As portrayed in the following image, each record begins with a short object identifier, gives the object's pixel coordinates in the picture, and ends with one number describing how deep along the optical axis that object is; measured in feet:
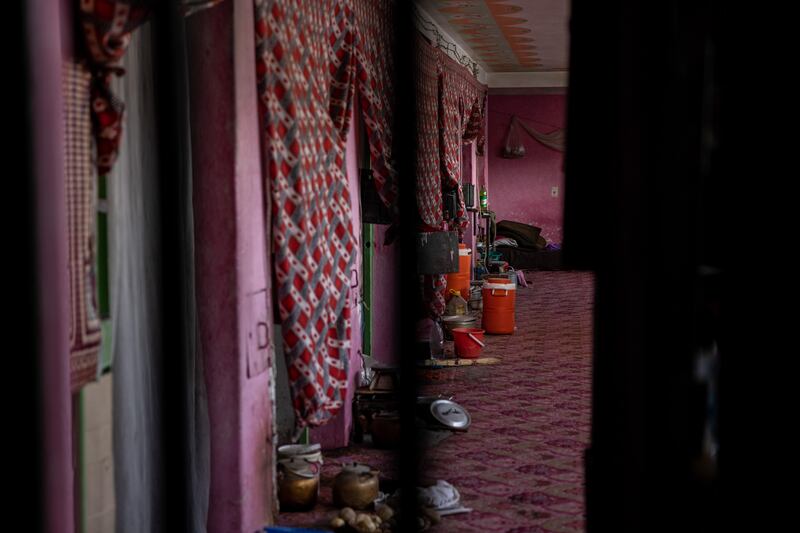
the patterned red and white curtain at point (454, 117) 26.58
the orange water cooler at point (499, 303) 26.86
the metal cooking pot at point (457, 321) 24.44
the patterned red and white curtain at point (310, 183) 11.25
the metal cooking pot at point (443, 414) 15.84
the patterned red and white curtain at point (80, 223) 7.37
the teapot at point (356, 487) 12.37
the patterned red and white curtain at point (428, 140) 23.41
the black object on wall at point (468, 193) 33.50
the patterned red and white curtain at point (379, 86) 15.76
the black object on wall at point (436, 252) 22.66
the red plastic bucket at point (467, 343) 22.08
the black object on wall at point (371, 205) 17.85
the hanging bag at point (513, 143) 46.47
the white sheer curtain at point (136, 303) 8.50
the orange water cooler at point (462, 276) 28.91
